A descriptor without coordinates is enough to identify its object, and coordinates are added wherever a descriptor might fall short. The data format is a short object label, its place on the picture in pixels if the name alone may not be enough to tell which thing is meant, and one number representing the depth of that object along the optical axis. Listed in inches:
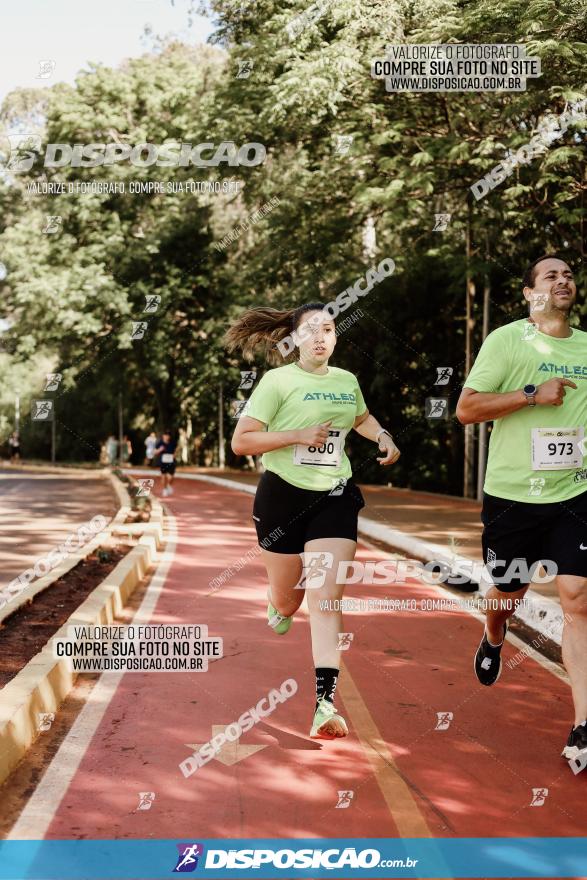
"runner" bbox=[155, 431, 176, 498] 1040.2
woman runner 222.1
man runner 213.0
